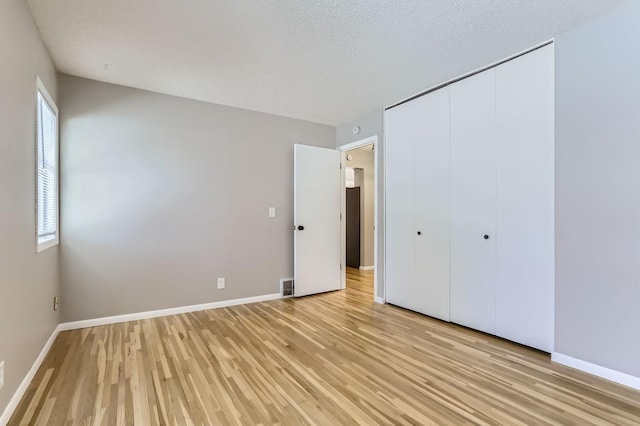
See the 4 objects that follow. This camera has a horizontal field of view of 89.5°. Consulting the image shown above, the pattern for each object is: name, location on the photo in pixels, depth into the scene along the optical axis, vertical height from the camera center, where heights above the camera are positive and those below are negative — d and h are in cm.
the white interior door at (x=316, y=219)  438 -10
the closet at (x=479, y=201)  257 +10
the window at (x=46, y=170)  246 +35
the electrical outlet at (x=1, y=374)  165 -83
